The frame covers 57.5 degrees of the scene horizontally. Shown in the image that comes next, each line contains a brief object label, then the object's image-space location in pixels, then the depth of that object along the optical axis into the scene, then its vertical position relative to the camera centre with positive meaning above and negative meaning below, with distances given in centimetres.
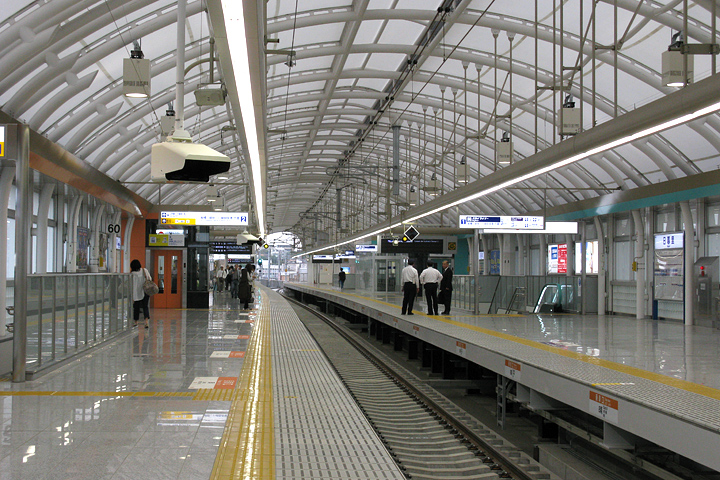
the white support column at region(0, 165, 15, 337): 938 +57
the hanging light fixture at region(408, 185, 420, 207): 2547 +249
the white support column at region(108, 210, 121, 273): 2465 +35
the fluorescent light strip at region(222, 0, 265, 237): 472 +172
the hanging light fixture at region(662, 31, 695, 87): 850 +255
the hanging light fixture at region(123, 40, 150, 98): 858 +244
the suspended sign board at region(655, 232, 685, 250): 1841 +57
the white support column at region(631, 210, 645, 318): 1938 -7
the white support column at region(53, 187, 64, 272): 1952 +81
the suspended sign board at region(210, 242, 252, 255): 3306 +52
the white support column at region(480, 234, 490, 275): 3562 +29
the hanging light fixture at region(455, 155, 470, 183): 1754 +239
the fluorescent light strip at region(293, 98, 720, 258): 616 +138
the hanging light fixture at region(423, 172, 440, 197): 2003 +221
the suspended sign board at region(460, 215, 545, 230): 1761 +103
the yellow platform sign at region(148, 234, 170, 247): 2166 +59
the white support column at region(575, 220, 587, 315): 2419 +47
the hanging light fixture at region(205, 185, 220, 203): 2203 +218
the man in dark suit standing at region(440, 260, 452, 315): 1736 -71
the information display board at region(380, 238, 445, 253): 3244 +64
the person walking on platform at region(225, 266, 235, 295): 3594 -111
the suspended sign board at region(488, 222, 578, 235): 1953 +98
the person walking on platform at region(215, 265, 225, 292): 4463 -150
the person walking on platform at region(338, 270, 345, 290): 4357 -130
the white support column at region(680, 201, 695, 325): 1712 +3
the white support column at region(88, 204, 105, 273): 2289 +80
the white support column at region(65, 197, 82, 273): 1997 +75
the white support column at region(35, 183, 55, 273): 1764 +93
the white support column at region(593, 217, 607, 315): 2269 +48
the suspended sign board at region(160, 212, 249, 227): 1936 +119
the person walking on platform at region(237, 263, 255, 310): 2211 -99
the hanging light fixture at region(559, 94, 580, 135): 1041 +222
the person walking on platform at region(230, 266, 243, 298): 3331 -128
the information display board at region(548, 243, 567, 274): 2736 +6
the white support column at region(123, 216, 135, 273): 2297 +62
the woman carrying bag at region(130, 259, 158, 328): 1458 -61
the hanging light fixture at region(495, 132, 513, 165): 1590 +266
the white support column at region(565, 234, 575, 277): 2606 +22
